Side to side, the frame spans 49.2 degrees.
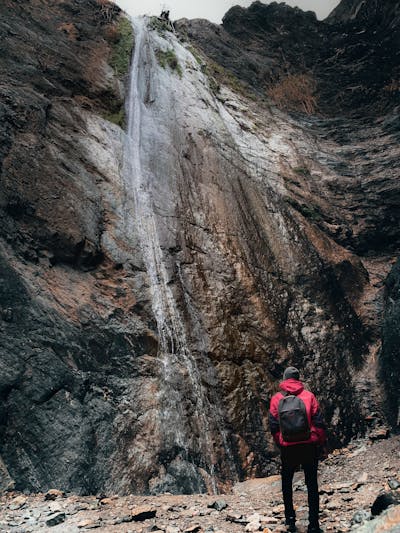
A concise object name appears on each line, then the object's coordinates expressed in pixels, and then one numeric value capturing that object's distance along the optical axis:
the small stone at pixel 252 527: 4.88
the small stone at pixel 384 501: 4.41
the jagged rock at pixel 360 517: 4.56
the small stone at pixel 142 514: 5.34
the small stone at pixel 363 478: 6.49
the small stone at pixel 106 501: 6.01
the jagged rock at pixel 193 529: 4.88
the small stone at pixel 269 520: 5.06
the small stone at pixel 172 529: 4.85
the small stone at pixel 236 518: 5.18
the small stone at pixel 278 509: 5.43
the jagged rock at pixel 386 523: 3.72
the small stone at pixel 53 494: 5.90
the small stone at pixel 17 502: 5.55
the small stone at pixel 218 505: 5.75
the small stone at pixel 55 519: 5.22
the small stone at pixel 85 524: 5.12
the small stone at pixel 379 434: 9.06
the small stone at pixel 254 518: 5.15
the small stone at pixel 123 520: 5.28
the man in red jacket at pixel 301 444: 4.62
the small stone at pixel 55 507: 5.53
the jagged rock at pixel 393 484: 5.69
